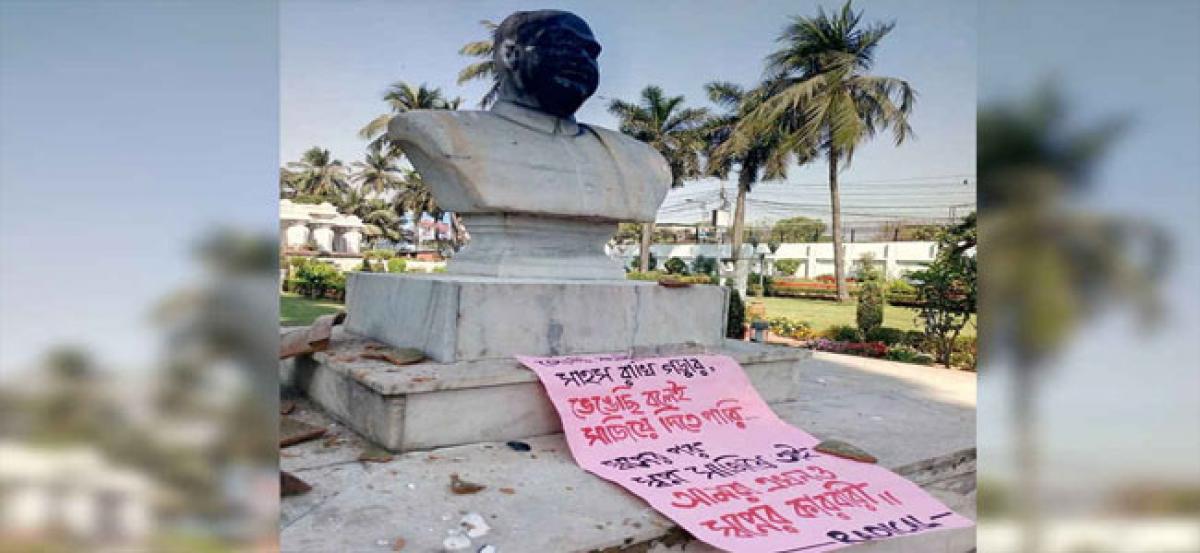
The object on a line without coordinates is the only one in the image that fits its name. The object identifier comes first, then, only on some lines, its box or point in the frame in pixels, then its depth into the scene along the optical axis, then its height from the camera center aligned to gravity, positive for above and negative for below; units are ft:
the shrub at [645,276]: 56.87 -0.47
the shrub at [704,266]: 84.43 +0.68
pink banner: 7.06 -2.48
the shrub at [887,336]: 37.85 -3.60
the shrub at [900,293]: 58.08 -1.81
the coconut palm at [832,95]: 50.88 +13.68
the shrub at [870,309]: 39.17 -2.10
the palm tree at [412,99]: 80.07 +20.49
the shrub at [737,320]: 32.68 -2.36
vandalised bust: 11.82 +1.93
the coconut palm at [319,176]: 131.13 +18.21
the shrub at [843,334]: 40.30 -3.78
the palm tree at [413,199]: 96.48 +10.70
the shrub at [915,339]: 34.67 -3.50
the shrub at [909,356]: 31.35 -3.99
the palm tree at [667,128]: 70.28 +15.28
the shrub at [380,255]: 88.53 +1.80
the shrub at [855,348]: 34.12 -3.97
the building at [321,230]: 78.43 +5.00
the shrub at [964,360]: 29.30 -3.91
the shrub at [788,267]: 101.65 +0.75
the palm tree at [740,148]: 58.80 +11.23
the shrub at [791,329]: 43.10 -3.72
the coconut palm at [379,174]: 117.70 +16.64
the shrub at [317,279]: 62.34 -1.03
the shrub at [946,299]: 31.19 -1.21
